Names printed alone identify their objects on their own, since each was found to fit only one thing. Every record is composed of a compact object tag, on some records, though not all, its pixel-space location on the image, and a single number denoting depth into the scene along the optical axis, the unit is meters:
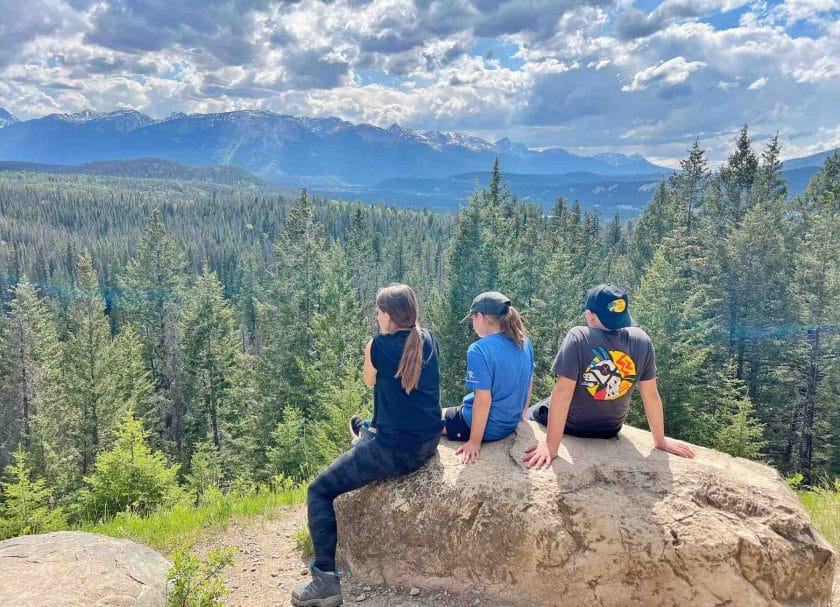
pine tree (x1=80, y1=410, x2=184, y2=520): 10.54
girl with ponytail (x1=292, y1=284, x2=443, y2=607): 4.66
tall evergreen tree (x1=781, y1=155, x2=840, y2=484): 22.56
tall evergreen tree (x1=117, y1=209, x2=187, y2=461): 38.03
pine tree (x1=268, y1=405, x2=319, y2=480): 19.88
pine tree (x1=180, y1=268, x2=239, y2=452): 31.58
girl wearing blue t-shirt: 5.03
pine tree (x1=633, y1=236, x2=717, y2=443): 20.53
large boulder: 4.24
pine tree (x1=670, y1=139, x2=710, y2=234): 35.19
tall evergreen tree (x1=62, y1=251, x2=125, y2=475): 26.14
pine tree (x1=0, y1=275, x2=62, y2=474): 32.23
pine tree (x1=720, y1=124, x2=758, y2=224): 34.66
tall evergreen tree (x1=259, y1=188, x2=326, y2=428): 27.92
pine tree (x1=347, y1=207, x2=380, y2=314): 53.91
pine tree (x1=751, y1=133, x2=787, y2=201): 33.69
